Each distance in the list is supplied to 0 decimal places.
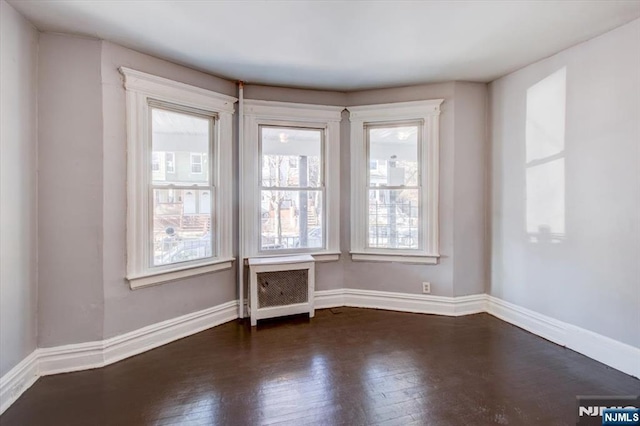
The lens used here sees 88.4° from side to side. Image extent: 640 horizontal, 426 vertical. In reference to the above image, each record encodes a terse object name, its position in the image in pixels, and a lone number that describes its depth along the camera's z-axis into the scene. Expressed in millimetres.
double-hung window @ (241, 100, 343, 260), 3691
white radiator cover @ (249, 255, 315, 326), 3443
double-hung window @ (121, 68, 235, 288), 2822
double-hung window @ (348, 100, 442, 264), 3748
